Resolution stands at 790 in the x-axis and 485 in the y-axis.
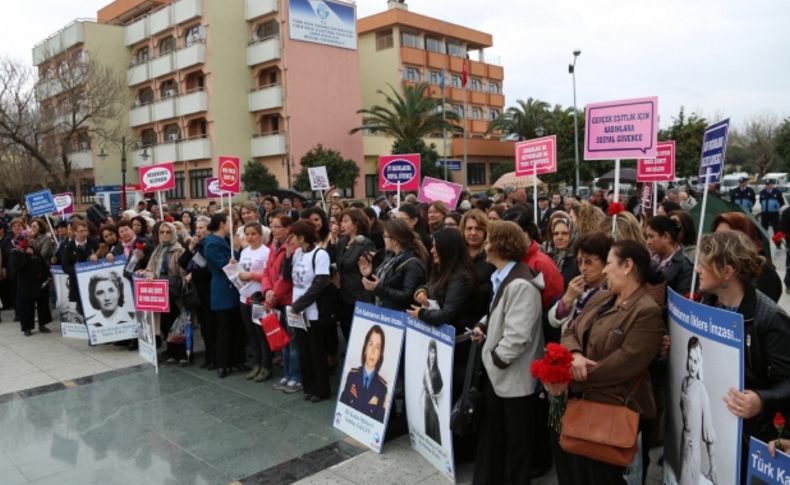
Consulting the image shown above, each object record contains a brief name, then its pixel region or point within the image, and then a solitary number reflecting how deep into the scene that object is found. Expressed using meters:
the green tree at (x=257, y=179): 40.06
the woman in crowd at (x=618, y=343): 3.29
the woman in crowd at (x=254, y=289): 7.06
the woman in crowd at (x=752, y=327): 2.91
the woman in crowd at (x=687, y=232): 5.18
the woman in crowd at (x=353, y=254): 6.43
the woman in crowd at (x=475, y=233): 5.21
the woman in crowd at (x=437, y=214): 7.50
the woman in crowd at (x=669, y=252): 4.60
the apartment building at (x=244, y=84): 41.81
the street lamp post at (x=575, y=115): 37.62
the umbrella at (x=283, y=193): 17.64
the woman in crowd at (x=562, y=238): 5.41
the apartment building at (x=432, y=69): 51.25
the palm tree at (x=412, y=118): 42.44
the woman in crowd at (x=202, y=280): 7.55
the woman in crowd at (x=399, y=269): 5.29
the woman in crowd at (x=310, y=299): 6.19
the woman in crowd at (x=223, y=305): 7.36
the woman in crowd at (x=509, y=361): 3.89
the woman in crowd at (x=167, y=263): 7.97
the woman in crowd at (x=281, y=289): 6.65
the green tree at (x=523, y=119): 51.84
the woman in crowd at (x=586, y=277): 3.88
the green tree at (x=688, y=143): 35.72
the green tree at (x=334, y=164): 40.16
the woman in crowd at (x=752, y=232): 4.39
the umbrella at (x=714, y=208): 8.97
